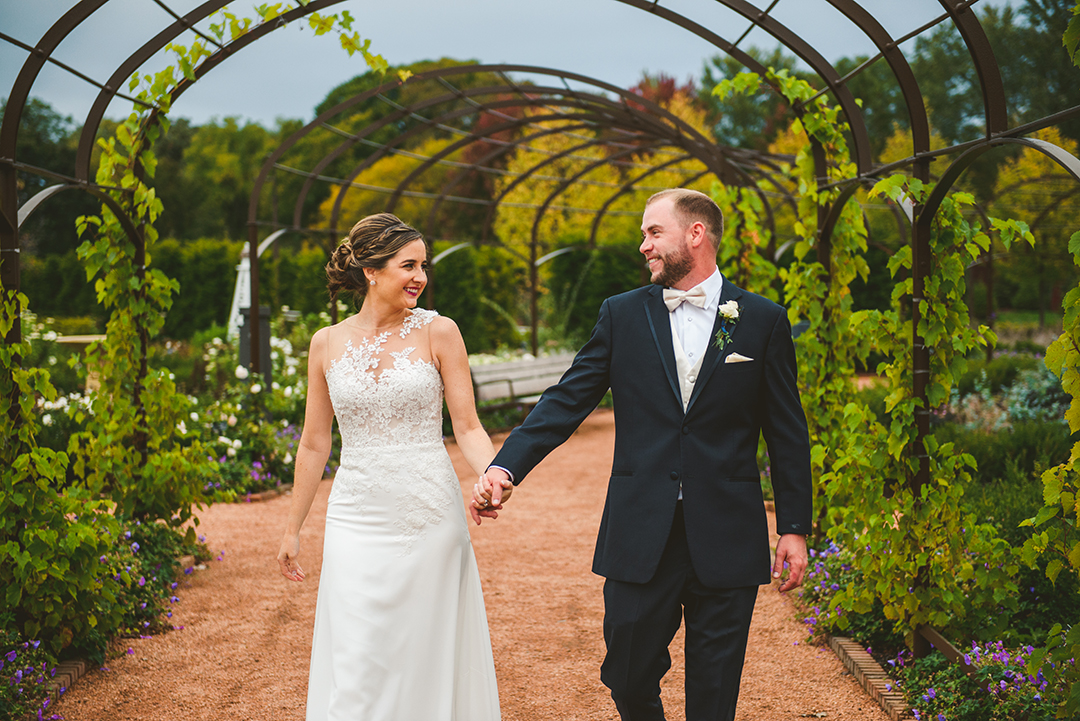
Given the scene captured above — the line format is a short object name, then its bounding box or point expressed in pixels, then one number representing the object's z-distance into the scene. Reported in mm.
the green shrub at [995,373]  10547
